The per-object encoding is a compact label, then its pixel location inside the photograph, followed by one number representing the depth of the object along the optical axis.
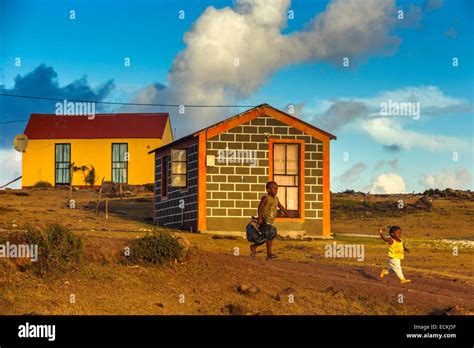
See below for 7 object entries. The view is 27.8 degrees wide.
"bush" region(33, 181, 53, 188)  51.72
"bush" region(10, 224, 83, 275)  16.22
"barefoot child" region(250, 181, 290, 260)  19.69
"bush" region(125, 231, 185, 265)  17.19
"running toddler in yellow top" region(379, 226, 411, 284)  17.66
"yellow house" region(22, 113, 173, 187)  52.22
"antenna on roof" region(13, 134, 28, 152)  43.09
